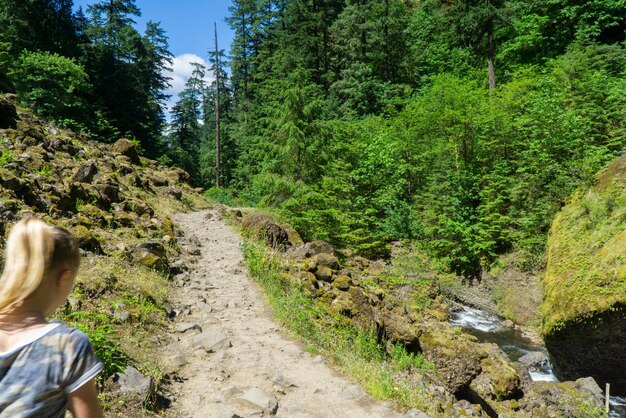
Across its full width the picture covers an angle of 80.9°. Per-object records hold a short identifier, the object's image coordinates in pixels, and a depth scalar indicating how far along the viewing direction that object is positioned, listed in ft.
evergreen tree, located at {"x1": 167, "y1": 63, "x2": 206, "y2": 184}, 157.09
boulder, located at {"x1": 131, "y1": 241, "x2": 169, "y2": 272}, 29.40
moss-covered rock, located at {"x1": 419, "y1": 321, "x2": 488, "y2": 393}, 24.66
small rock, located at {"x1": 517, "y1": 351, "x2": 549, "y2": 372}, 35.40
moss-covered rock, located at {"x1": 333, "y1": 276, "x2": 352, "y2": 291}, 30.51
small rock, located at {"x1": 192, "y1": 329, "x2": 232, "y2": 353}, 20.53
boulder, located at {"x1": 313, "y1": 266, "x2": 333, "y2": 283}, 31.99
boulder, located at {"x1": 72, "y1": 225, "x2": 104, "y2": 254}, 26.58
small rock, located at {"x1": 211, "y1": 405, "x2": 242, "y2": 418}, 14.32
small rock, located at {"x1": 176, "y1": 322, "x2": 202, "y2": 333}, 22.41
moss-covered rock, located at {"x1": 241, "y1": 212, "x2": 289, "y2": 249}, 42.02
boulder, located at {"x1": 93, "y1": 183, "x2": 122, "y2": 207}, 37.46
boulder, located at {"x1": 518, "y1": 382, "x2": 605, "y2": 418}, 26.11
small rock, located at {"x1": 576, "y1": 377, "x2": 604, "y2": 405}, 28.30
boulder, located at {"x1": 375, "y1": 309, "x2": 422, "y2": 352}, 25.79
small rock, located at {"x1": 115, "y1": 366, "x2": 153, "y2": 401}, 14.32
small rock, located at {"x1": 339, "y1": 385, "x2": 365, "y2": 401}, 16.78
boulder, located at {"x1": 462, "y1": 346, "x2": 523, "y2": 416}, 25.11
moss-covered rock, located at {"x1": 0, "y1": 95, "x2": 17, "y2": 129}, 40.24
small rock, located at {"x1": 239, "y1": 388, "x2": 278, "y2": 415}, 15.39
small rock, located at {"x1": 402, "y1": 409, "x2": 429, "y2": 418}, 15.52
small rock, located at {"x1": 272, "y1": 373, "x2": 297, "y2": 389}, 17.44
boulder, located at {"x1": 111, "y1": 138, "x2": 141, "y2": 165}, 70.74
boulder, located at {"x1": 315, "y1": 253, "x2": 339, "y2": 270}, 34.04
